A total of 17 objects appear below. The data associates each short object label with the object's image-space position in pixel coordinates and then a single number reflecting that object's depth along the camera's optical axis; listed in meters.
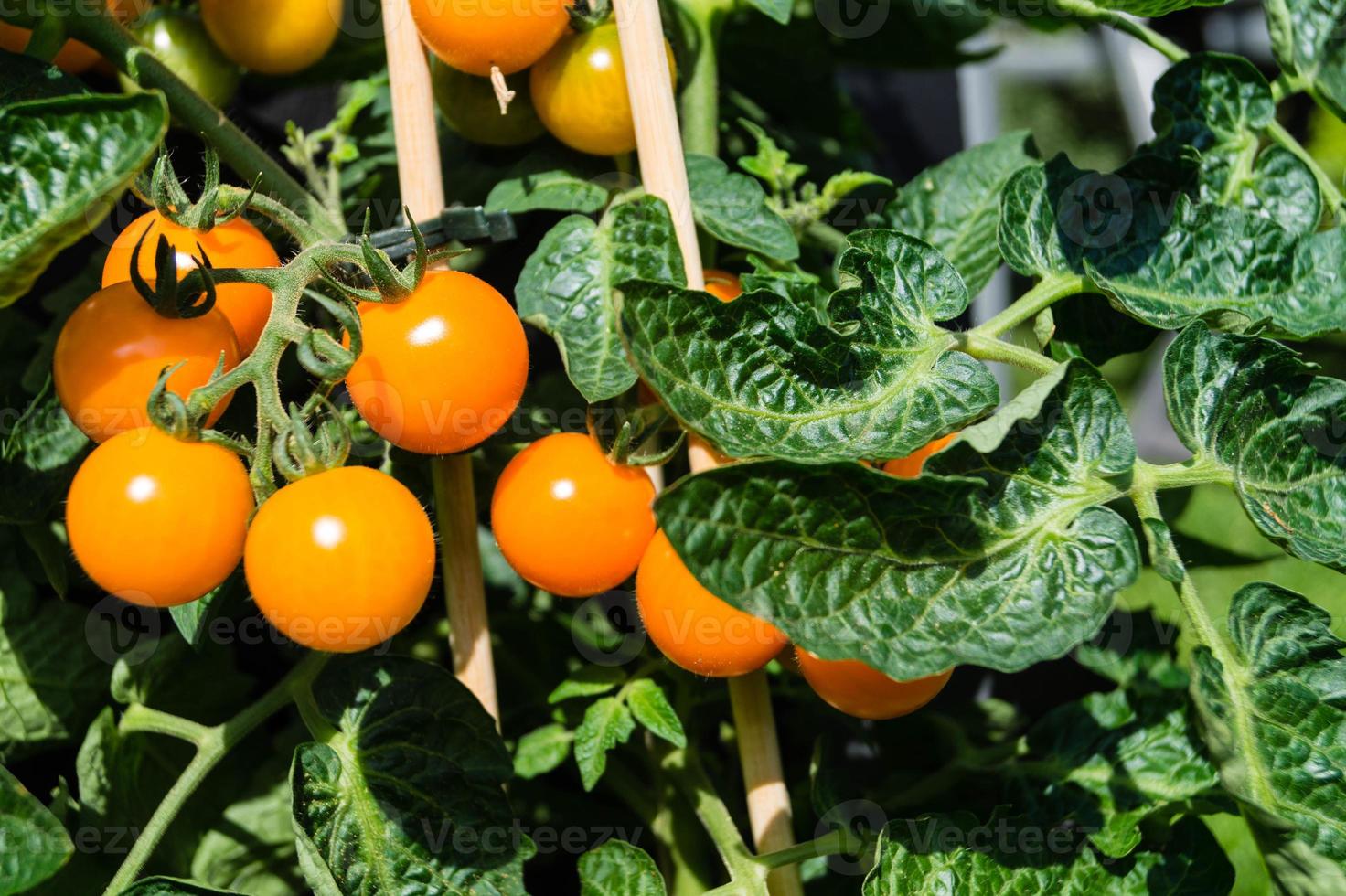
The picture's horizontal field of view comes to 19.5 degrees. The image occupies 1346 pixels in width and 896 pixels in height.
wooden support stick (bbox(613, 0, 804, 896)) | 0.64
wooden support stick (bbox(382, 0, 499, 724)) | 0.65
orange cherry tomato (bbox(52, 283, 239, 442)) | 0.60
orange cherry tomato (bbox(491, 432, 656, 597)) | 0.63
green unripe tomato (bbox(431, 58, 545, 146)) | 0.67
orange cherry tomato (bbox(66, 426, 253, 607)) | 0.60
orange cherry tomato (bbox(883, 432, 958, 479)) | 0.63
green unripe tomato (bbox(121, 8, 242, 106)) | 0.68
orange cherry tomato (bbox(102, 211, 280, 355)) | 0.62
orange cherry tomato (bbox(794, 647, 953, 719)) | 0.62
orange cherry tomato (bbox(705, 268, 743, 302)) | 0.66
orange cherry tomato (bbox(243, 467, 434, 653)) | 0.60
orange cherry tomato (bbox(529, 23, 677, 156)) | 0.65
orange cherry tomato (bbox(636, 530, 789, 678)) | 0.62
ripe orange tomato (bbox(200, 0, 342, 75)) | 0.67
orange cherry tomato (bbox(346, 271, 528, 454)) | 0.61
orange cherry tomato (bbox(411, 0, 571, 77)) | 0.64
